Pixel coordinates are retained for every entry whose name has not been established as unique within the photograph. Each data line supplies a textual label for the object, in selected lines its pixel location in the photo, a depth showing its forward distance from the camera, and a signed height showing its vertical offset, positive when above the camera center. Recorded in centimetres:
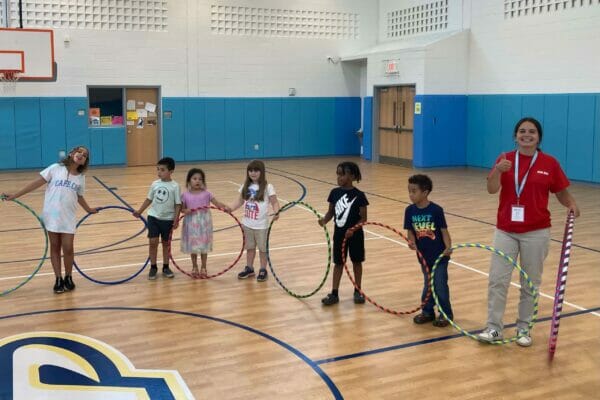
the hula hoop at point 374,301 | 655 -173
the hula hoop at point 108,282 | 811 -193
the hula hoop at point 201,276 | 828 -184
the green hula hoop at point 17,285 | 762 -193
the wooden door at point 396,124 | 2252 +10
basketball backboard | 1812 +199
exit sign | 2241 +203
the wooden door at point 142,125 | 2281 +0
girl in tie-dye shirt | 753 -88
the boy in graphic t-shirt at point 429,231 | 647 -103
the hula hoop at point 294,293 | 732 -192
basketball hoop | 1850 +128
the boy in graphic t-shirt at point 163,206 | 821 -102
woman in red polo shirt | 566 -65
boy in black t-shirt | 706 -99
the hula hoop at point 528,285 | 579 -157
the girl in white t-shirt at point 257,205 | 809 -99
